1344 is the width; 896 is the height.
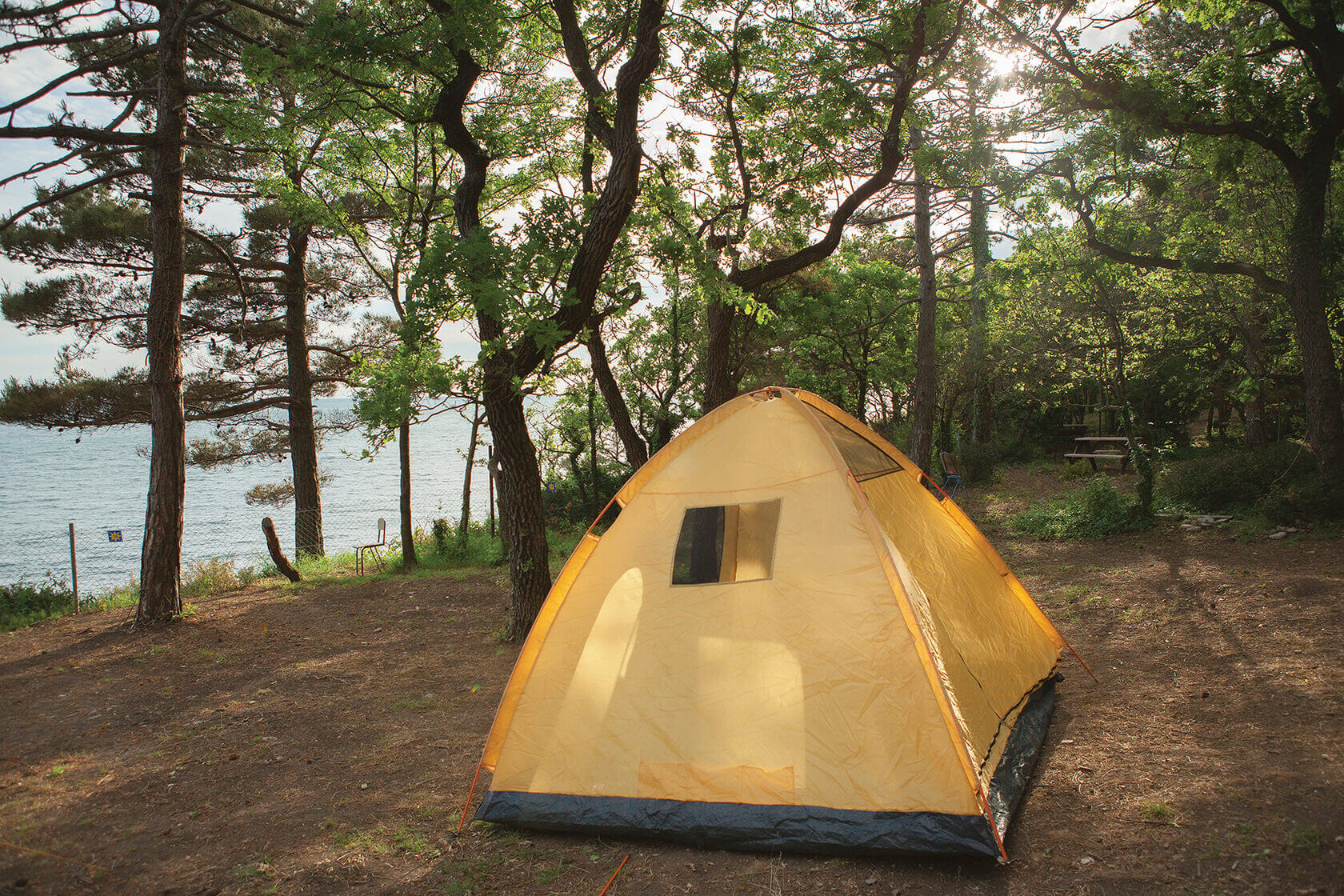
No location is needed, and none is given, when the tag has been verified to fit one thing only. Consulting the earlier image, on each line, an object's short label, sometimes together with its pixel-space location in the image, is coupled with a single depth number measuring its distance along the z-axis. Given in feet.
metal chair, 42.14
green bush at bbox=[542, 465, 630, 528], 57.26
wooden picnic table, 51.19
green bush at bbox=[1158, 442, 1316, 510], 31.86
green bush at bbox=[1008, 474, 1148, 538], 34.86
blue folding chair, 49.45
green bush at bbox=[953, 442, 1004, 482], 56.18
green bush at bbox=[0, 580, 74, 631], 29.40
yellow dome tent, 11.27
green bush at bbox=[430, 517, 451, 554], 45.14
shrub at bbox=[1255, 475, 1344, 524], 29.19
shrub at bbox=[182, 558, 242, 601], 35.42
